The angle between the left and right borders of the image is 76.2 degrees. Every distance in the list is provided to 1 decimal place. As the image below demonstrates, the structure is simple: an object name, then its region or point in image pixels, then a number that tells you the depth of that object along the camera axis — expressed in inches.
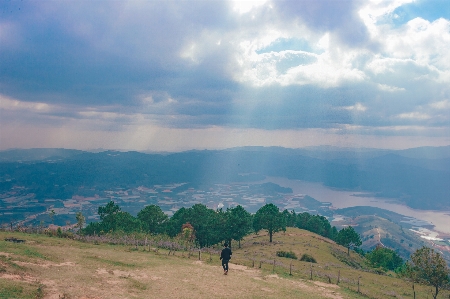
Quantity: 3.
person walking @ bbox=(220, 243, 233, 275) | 1039.6
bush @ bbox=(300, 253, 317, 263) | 1973.4
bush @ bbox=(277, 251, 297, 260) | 1999.6
